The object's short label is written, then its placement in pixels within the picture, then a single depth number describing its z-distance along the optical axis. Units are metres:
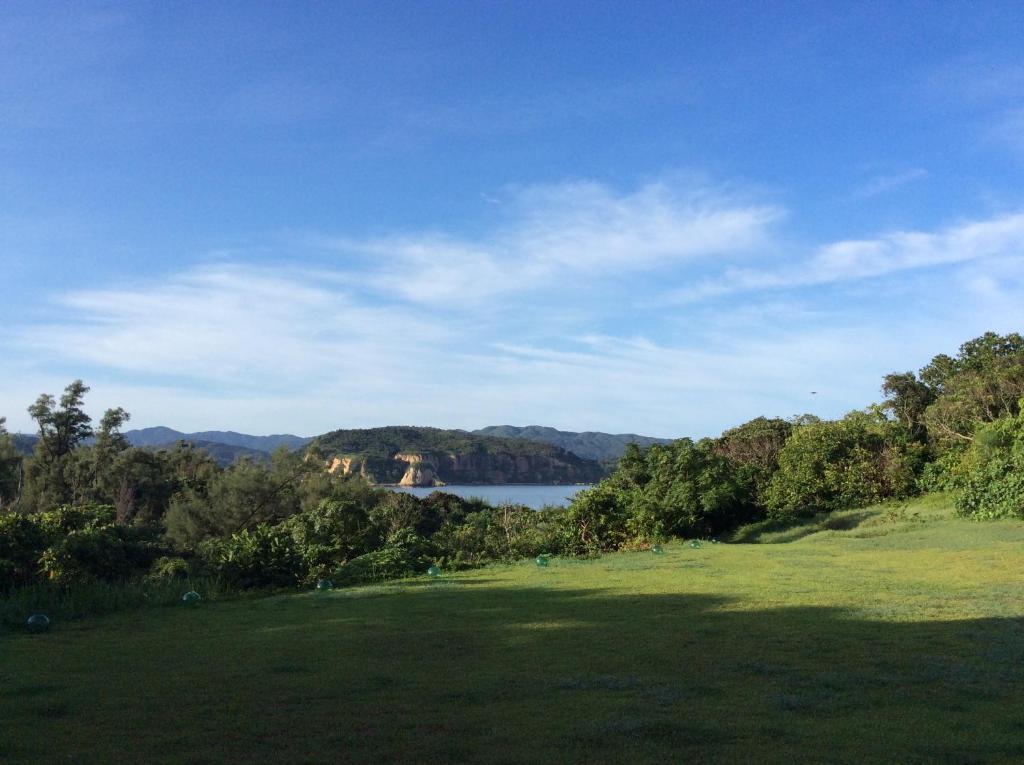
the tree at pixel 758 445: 32.03
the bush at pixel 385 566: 16.44
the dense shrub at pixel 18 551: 13.88
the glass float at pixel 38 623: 10.53
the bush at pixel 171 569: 15.34
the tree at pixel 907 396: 39.79
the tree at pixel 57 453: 48.25
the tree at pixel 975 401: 31.41
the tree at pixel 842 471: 28.80
